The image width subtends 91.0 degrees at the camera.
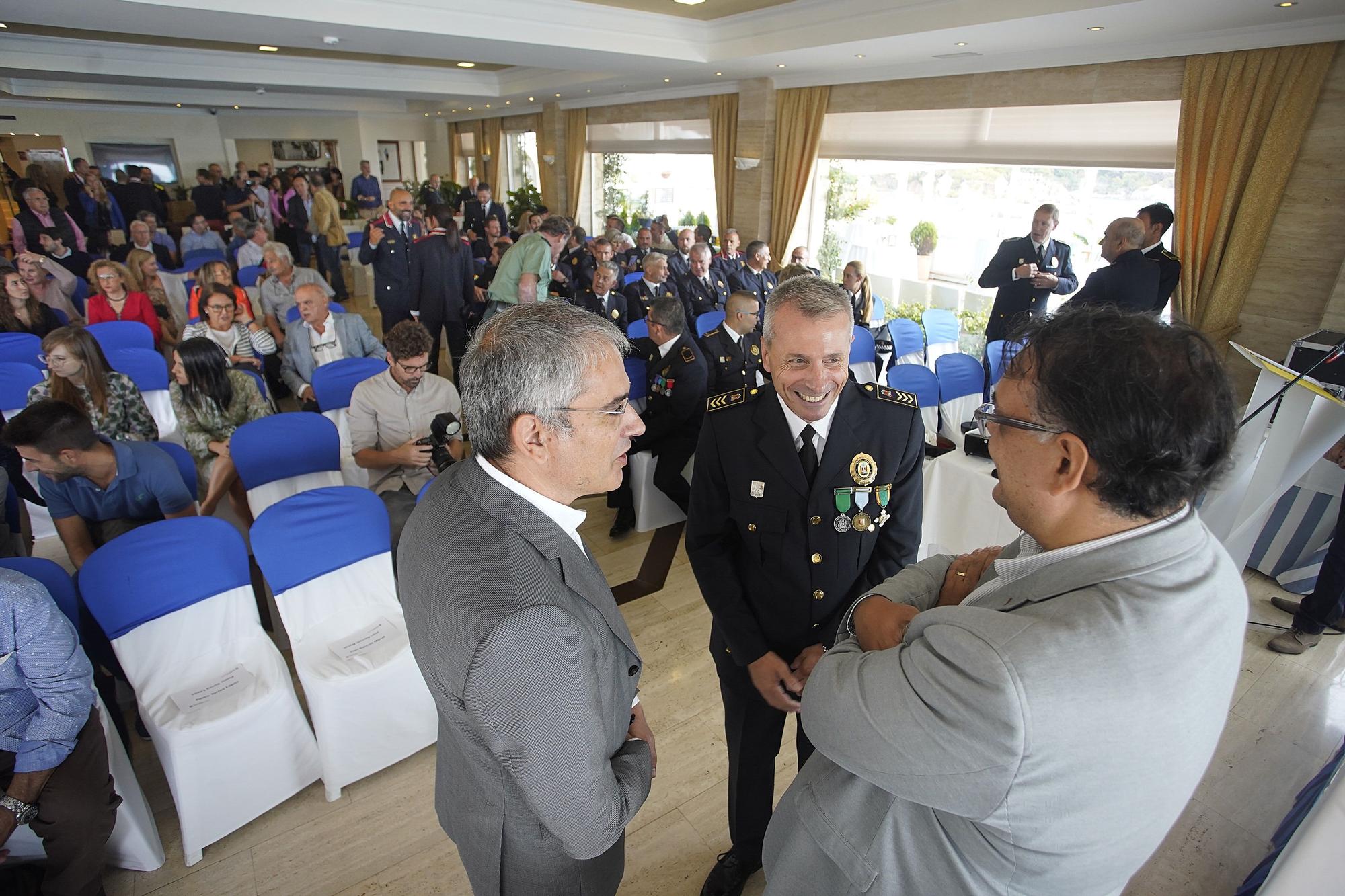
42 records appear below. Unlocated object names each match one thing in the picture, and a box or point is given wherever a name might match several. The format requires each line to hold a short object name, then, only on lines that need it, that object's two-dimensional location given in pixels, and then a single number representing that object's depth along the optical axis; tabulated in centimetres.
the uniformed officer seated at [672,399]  413
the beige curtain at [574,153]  1373
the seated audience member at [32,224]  692
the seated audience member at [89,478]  249
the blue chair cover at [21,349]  457
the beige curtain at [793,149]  868
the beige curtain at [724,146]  988
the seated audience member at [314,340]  463
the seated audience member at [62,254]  674
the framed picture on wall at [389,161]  2000
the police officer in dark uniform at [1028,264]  586
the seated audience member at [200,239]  835
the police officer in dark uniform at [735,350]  431
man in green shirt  621
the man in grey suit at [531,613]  103
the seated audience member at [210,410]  346
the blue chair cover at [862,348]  561
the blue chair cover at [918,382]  451
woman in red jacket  520
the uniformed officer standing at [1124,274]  469
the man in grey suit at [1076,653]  80
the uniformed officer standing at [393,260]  623
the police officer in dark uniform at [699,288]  723
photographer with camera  338
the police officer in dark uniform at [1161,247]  494
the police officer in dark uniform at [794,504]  178
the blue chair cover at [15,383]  414
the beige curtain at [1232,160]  481
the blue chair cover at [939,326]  645
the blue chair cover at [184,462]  327
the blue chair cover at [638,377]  491
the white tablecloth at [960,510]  338
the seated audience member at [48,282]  537
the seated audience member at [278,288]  575
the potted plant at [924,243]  810
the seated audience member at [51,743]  177
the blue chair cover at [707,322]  628
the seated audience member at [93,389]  333
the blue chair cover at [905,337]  625
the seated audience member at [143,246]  678
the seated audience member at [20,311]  493
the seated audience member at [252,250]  739
